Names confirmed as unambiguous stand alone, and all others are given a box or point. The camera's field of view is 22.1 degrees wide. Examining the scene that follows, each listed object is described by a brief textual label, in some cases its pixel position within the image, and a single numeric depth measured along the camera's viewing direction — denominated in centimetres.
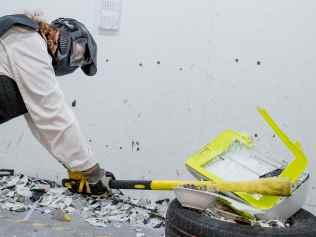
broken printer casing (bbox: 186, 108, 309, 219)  283
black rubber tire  276
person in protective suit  261
